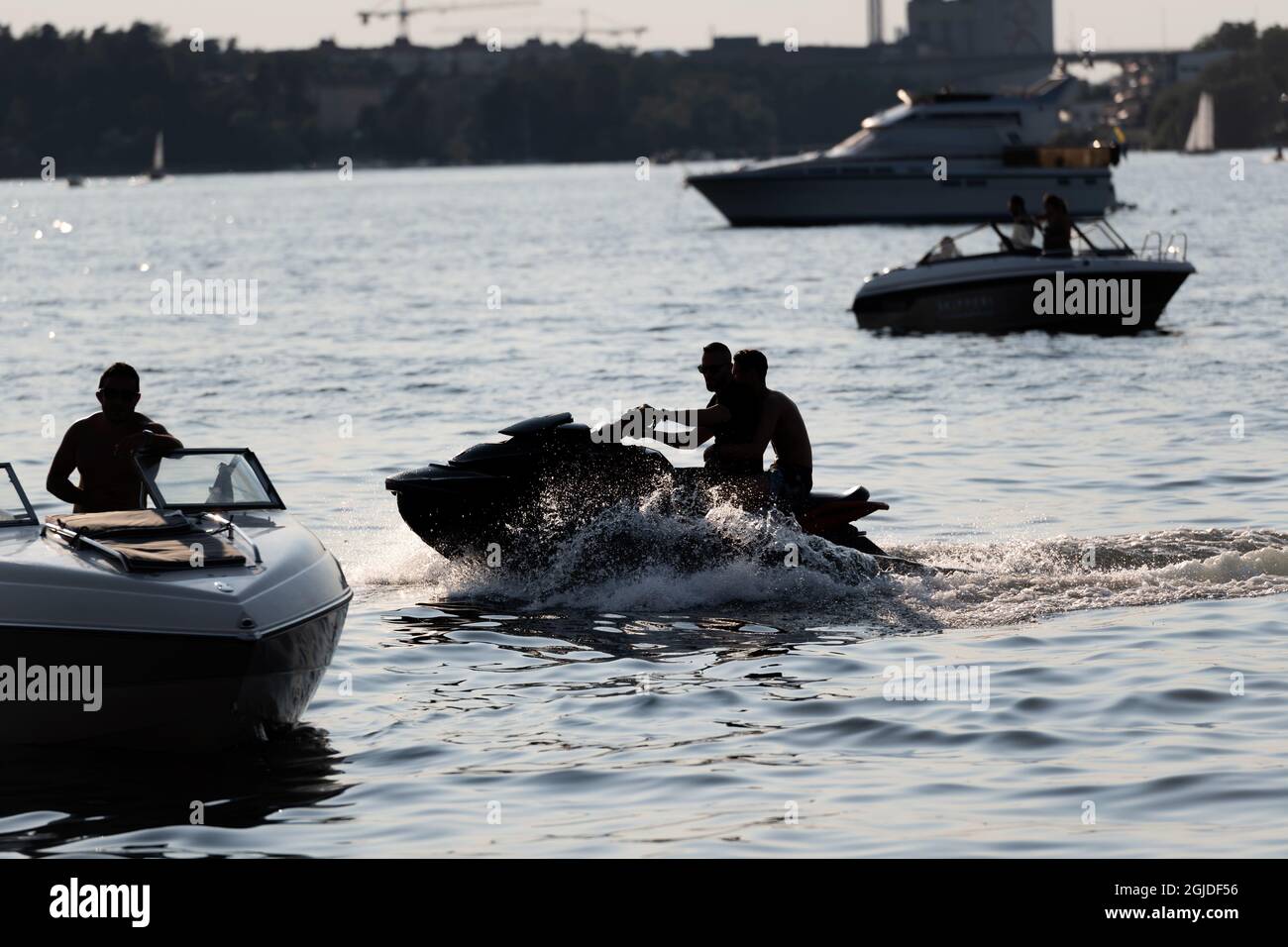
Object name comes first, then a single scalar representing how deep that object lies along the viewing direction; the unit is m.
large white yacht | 64.19
